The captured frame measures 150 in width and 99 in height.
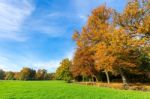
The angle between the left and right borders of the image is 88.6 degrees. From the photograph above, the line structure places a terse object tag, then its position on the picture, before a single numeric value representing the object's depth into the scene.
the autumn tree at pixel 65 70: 27.58
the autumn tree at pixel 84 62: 19.14
